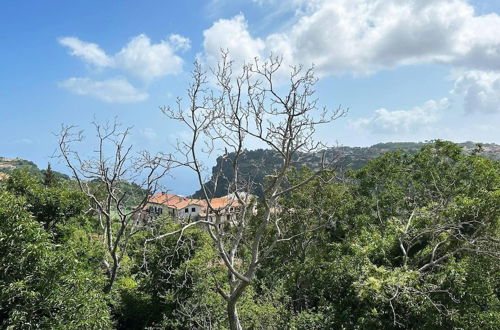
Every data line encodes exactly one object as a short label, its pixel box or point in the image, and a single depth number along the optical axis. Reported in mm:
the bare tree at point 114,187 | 12164
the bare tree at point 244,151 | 8883
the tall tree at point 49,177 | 33431
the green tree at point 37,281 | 7305
